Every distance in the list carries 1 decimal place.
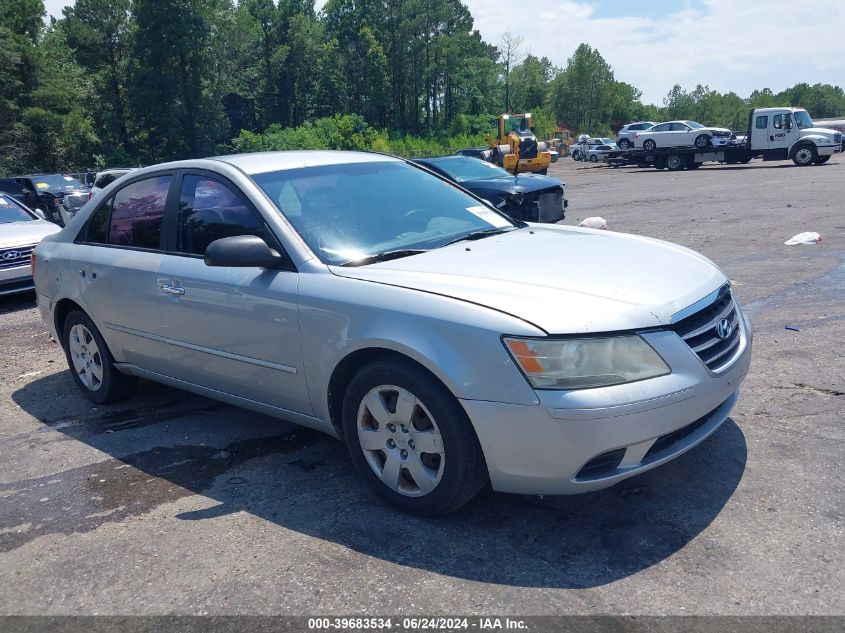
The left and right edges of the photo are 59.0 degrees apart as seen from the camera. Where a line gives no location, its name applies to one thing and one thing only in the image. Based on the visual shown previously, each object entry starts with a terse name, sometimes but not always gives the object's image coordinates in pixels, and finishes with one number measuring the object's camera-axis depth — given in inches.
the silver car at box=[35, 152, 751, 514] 115.7
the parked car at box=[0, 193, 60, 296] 357.7
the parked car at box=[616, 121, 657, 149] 1664.6
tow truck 1218.0
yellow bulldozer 1262.3
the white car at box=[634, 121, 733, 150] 1363.2
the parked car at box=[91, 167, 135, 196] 617.0
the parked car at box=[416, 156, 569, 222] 468.8
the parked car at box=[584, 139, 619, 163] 1834.3
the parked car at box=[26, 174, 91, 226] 719.1
